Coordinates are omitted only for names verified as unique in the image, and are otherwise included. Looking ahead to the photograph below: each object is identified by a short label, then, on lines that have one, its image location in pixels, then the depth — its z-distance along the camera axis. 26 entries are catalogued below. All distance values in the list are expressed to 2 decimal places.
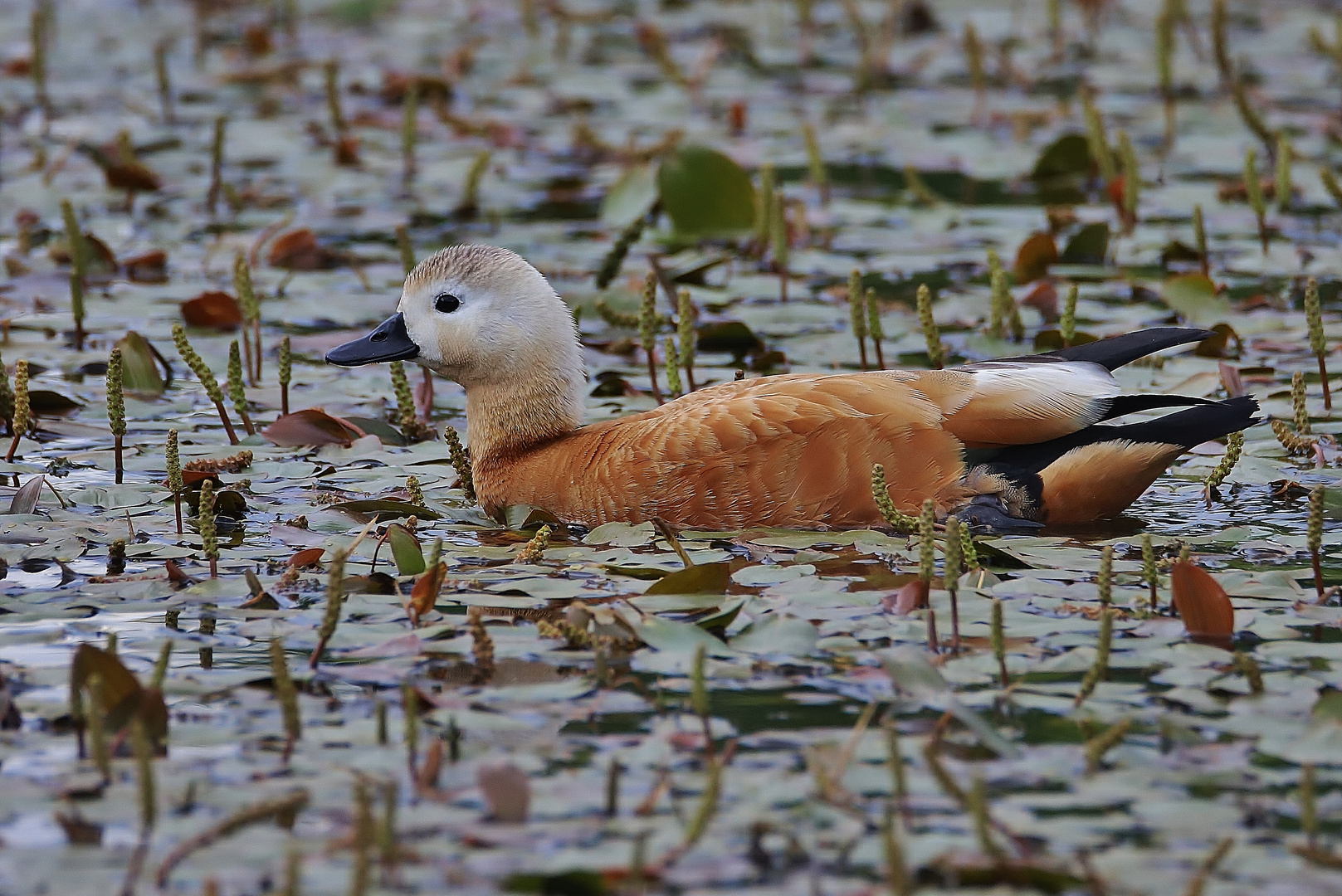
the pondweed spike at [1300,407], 12.31
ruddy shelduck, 11.98
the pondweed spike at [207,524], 9.87
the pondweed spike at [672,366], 13.45
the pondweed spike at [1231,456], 11.76
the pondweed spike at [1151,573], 9.47
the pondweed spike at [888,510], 10.02
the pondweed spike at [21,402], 12.38
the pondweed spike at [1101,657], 8.47
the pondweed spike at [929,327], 13.52
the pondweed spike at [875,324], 14.37
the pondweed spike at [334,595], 8.77
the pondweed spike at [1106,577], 8.93
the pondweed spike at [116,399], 11.41
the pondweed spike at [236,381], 13.16
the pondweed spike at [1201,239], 17.43
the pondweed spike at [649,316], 13.82
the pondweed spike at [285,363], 13.67
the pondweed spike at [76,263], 16.22
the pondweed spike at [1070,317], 14.23
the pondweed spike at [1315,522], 9.23
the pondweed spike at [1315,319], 13.17
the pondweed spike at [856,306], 14.11
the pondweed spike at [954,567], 8.77
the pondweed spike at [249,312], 14.66
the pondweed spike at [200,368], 12.42
